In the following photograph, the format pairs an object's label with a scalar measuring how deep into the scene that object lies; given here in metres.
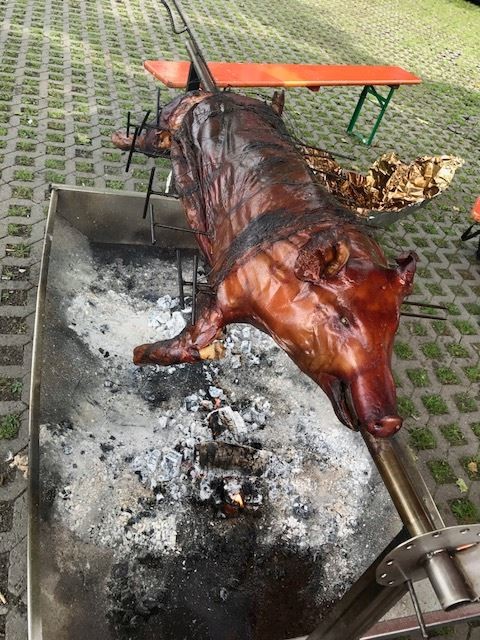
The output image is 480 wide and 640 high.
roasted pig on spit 1.98
